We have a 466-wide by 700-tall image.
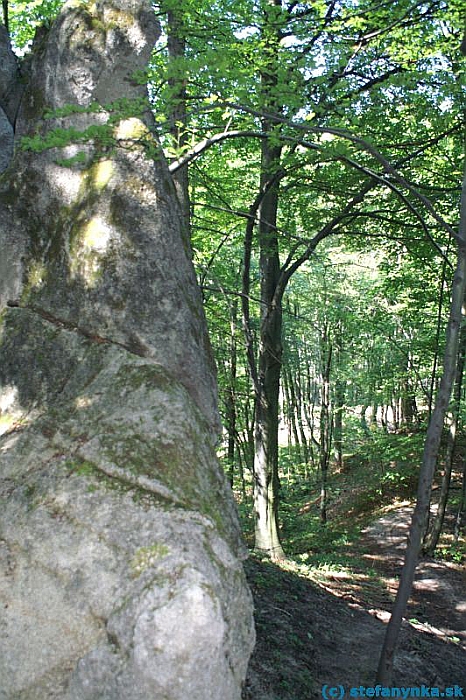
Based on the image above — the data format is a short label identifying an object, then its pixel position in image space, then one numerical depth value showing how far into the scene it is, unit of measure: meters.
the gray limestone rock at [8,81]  5.81
